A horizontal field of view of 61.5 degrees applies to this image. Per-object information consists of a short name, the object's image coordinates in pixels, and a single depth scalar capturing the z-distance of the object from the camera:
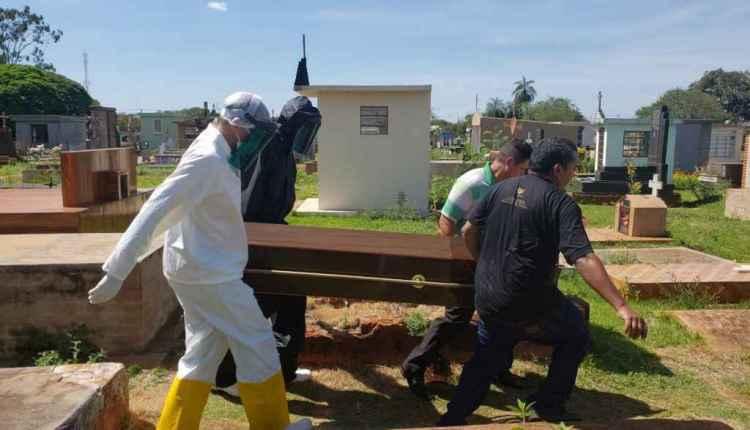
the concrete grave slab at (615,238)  9.81
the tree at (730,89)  71.25
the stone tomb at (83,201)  6.16
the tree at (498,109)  53.46
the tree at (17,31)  70.94
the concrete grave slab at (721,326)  4.95
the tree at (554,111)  69.56
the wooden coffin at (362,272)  3.48
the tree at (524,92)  78.81
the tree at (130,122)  58.34
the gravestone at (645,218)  10.13
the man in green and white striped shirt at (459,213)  3.88
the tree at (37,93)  47.19
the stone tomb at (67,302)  4.16
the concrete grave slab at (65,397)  2.46
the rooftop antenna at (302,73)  15.05
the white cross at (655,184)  14.68
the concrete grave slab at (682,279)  6.20
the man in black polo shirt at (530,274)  3.03
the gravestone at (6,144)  31.50
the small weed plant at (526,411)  3.38
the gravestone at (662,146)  15.94
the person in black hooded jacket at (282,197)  3.80
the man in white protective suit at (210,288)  2.68
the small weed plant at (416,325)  4.57
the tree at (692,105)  60.91
